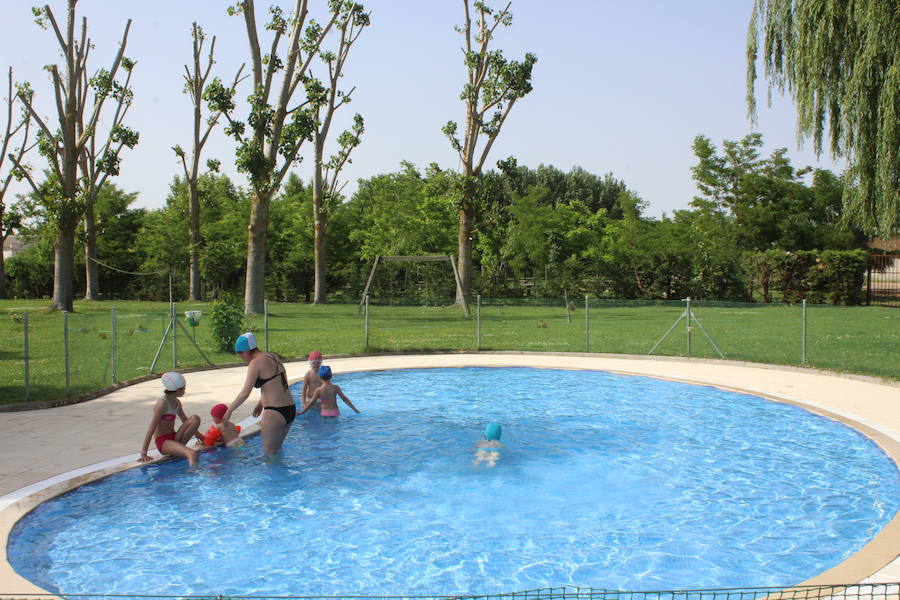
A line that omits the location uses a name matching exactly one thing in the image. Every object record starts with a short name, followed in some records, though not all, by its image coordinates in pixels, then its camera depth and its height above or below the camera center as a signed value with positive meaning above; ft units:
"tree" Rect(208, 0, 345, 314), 91.45 +21.56
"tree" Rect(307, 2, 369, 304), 123.54 +27.78
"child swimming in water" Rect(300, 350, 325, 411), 38.34 -4.65
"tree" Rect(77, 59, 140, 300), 120.78 +23.01
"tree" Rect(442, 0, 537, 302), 112.27 +31.58
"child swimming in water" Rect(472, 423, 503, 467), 32.27 -7.04
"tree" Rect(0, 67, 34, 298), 154.12 +29.55
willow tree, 46.88 +15.22
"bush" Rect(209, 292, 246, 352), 60.90 -2.26
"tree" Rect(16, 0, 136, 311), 96.12 +21.34
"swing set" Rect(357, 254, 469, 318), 88.75 +4.67
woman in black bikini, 29.07 -4.06
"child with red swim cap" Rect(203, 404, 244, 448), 31.42 -5.98
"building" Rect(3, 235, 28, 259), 281.95 +19.98
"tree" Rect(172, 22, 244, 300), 124.88 +26.80
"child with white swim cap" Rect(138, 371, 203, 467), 28.07 -5.27
